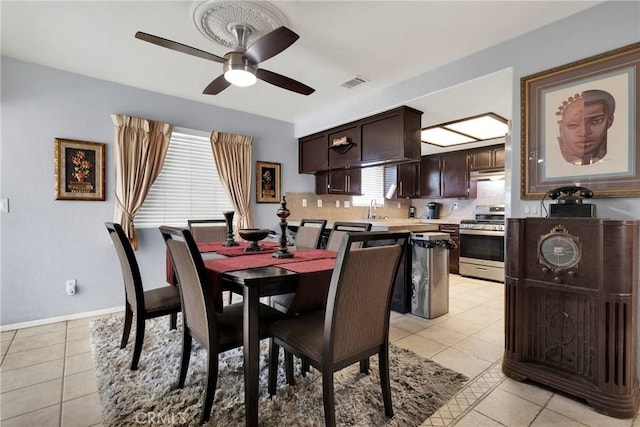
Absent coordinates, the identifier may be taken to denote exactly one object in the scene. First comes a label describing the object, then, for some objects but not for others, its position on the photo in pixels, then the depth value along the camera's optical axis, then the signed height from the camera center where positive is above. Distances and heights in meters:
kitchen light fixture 3.54 +1.07
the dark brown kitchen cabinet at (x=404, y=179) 5.79 +0.61
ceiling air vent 3.05 +1.34
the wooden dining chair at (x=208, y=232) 3.10 -0.22
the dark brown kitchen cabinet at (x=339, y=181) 4.73 +0.46
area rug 1.54 -1.07
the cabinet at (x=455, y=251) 5.04 -0.70
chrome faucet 5.62 +0.02
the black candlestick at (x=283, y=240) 1.99 -0.21
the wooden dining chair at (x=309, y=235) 2.74 -0.23
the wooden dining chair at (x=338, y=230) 2.45 -0.17
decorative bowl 2.13 -0.17
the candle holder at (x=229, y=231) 2.61 -0.18
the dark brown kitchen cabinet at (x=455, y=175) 5.18 +0.62
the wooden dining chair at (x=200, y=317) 1.45 -0.56
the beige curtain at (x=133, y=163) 3.15 +0.53
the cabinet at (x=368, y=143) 3.24 +0.83
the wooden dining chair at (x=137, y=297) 1.94 -0.61
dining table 1.37 -0.36
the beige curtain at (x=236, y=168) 3.87 +0.57
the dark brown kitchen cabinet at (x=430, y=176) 5.57 +0.64
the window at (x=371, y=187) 5.47 +0.43
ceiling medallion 1.87 +1.28
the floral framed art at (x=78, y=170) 2.91 +0.42
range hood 4.70 +0.55
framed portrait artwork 1.77 +0.54
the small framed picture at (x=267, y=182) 4.25 +0.41
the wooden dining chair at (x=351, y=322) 1.28 -0.53
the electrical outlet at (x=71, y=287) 2.99 -0.75
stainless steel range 4.41 -0.57
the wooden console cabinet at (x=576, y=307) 1.59 -0.58
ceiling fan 1.71 +0.98
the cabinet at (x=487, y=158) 4.71 +0.84
